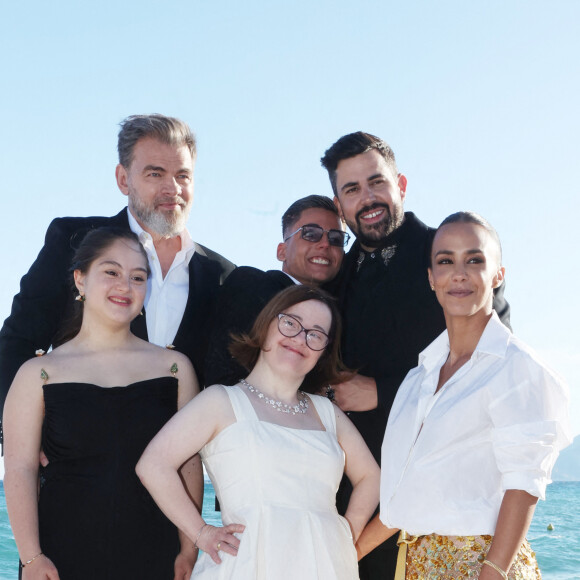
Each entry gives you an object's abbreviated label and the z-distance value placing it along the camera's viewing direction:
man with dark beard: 3.99
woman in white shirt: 2.92
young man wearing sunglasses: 3.92
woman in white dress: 3.19
